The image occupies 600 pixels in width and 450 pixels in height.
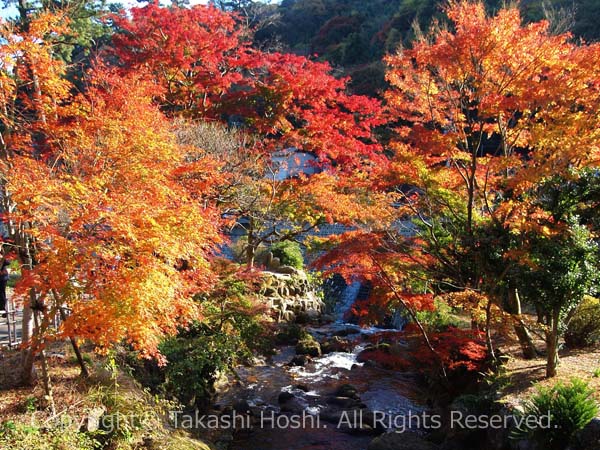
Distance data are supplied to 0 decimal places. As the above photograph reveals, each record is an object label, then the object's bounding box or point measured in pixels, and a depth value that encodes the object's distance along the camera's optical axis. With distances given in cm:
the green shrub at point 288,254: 1977
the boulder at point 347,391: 1071
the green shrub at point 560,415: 567
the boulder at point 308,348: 1366
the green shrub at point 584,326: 933
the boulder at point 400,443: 731
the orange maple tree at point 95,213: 536
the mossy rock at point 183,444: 649
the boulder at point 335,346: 1428
